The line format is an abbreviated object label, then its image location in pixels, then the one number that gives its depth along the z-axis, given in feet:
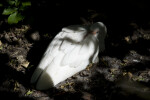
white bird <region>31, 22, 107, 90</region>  10.44
